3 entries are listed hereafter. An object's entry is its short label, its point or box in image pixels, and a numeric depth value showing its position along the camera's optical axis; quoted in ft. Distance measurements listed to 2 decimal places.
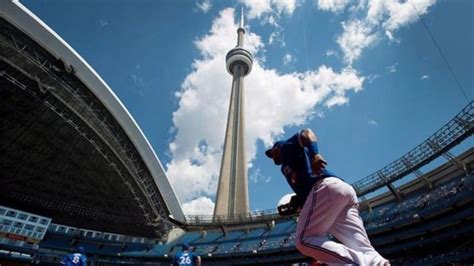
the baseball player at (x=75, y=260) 27.94
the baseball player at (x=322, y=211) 10.14
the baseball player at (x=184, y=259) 23.58
